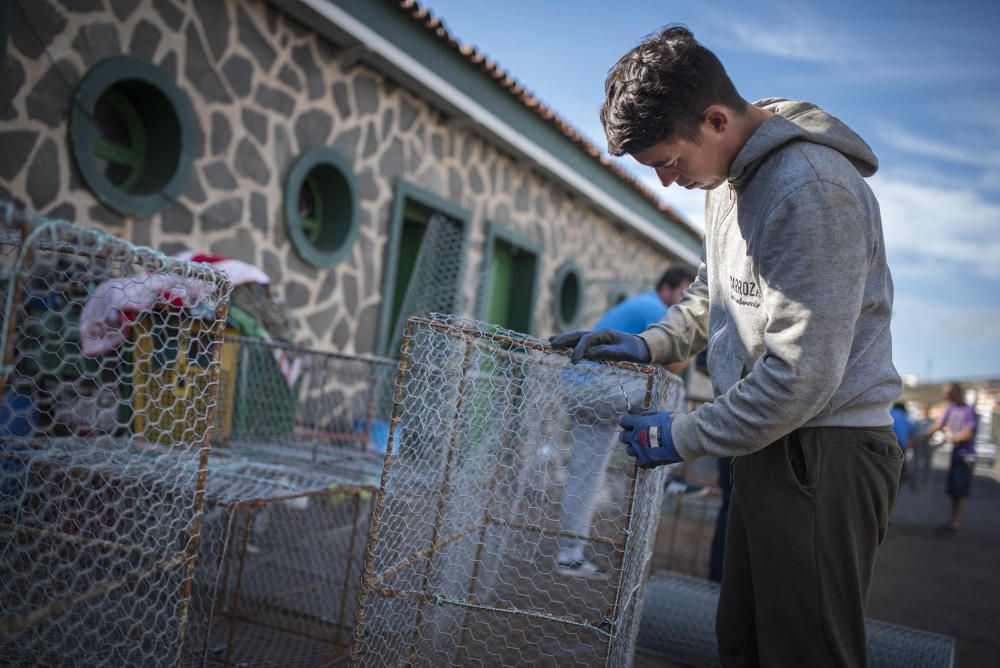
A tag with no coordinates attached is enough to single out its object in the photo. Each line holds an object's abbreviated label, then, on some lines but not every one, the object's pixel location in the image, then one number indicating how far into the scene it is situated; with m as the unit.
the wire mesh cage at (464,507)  1.75
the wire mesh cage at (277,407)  3.11
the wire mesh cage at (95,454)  1.46
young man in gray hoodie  1.33
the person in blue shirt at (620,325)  3.33
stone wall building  3.58
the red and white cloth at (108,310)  2.27
